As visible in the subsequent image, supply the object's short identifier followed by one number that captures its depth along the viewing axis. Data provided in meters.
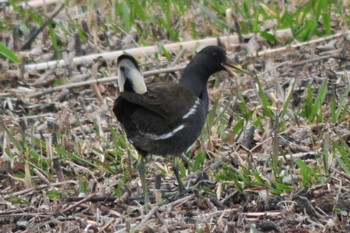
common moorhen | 11.20
